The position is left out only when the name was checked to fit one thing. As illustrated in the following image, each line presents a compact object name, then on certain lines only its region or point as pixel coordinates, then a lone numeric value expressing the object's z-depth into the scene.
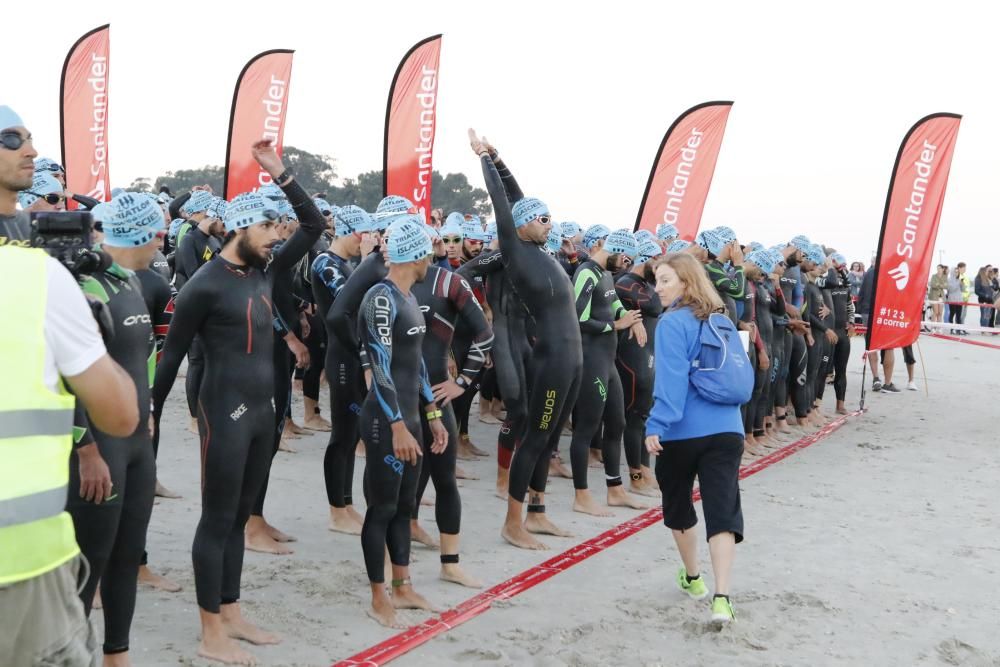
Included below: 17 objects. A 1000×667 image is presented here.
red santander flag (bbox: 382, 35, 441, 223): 13.22
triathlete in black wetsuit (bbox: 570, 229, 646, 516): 7.68
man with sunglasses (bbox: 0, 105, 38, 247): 3.43
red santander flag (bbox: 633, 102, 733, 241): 14.70
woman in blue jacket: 5.20
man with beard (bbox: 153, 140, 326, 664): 4.53
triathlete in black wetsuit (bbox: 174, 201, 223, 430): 9.38
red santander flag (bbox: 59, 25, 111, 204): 13.23
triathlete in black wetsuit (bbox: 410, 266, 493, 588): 5.62
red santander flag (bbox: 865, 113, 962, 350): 13.44
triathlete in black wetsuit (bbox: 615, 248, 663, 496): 8.68
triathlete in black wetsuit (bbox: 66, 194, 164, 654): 3.73
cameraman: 2.15
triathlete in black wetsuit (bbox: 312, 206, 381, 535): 6.75
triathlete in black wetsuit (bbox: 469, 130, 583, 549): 6.84
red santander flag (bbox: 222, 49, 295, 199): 13.84
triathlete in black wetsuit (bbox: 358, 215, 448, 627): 5.01
